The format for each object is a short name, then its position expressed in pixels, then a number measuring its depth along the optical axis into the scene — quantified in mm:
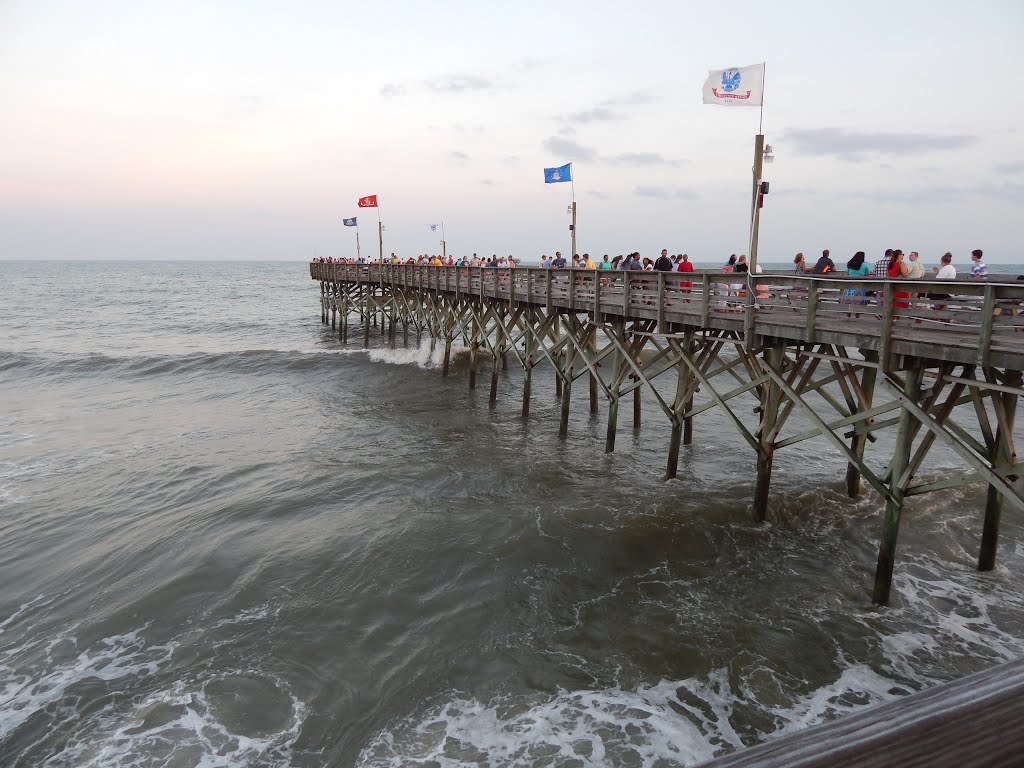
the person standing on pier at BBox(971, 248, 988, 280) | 10930
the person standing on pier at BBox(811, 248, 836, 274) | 12797
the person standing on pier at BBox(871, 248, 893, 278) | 11297
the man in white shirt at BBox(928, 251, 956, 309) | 10258
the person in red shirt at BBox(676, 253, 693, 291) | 16141
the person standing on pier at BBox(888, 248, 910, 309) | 10625
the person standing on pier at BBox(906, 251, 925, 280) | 10555
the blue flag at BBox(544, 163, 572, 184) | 19878
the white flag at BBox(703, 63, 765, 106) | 11031
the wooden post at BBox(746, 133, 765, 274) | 10336
